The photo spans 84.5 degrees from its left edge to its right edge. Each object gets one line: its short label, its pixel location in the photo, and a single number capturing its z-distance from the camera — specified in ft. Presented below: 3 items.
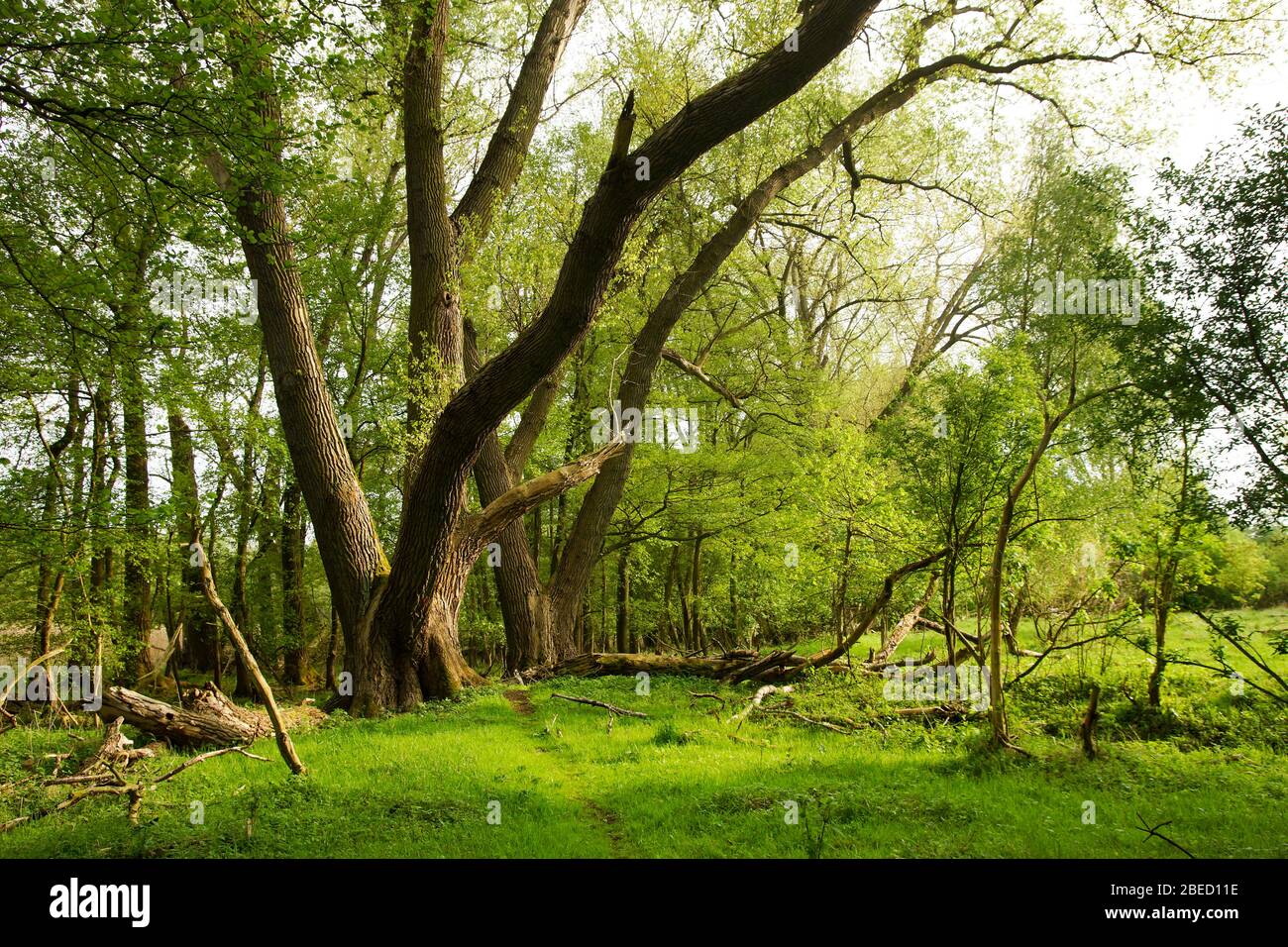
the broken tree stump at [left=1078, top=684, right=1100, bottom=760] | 22.34
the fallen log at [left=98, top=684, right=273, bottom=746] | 26.45
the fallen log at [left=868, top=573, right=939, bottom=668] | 37.58
